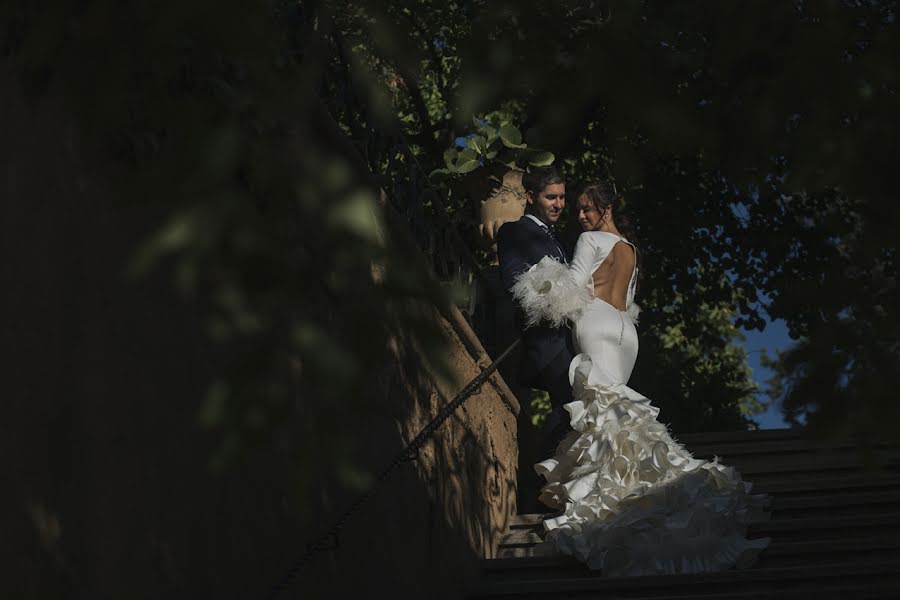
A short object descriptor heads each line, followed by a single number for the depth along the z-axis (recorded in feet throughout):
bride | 22.80
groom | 27.94
